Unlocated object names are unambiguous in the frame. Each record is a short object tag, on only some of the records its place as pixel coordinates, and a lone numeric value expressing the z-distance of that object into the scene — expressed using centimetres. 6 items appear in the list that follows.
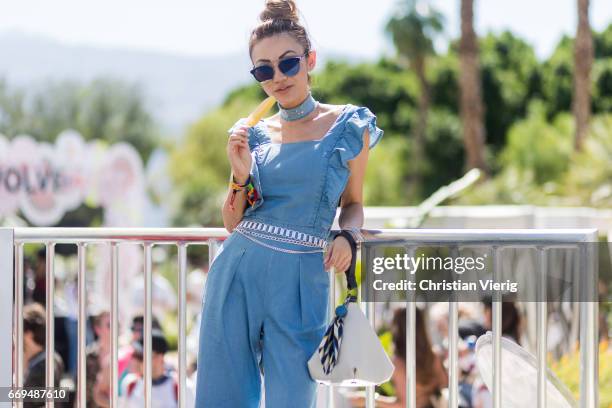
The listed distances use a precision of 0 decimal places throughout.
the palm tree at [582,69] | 2230
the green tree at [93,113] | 4947
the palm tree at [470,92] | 2464
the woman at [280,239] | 325
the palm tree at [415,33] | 3484
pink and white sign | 1316
